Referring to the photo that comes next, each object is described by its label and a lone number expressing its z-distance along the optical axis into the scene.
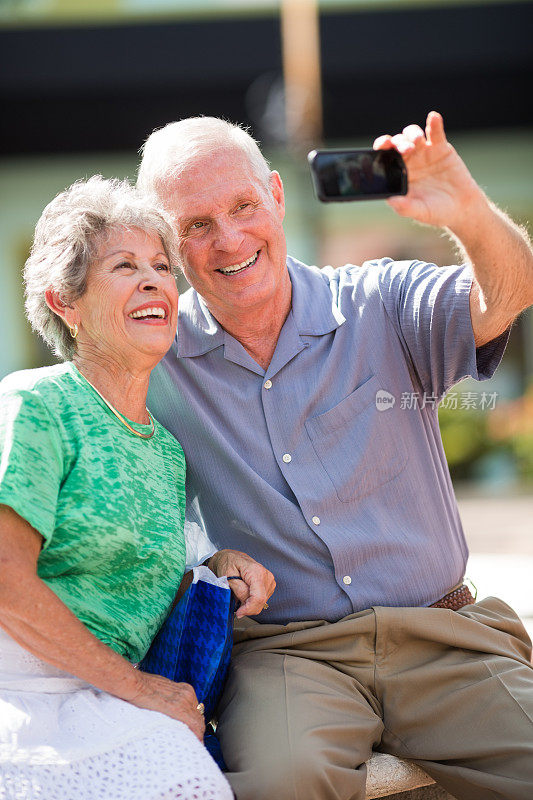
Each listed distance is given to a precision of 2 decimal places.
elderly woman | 2.14
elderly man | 2.48
